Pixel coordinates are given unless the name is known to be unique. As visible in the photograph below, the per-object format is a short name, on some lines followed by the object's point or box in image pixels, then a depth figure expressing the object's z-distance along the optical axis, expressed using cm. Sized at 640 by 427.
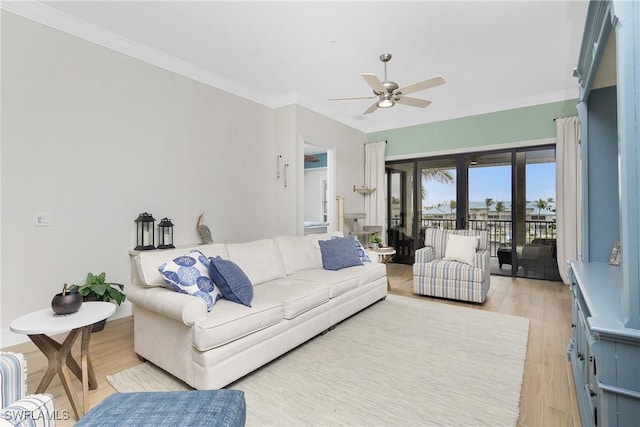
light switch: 285
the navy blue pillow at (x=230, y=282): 235
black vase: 187
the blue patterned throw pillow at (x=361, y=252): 406
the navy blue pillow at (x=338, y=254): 369
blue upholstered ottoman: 116
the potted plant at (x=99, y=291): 297
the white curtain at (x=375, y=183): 658
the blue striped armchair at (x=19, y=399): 101
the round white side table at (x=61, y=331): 173
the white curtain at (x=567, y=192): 463
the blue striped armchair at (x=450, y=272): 389
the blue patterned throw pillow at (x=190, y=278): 219
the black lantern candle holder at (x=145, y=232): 351
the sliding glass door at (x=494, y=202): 516
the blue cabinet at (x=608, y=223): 108
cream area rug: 183
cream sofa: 199
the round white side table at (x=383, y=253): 457
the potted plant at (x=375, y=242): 477
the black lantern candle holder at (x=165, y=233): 365
